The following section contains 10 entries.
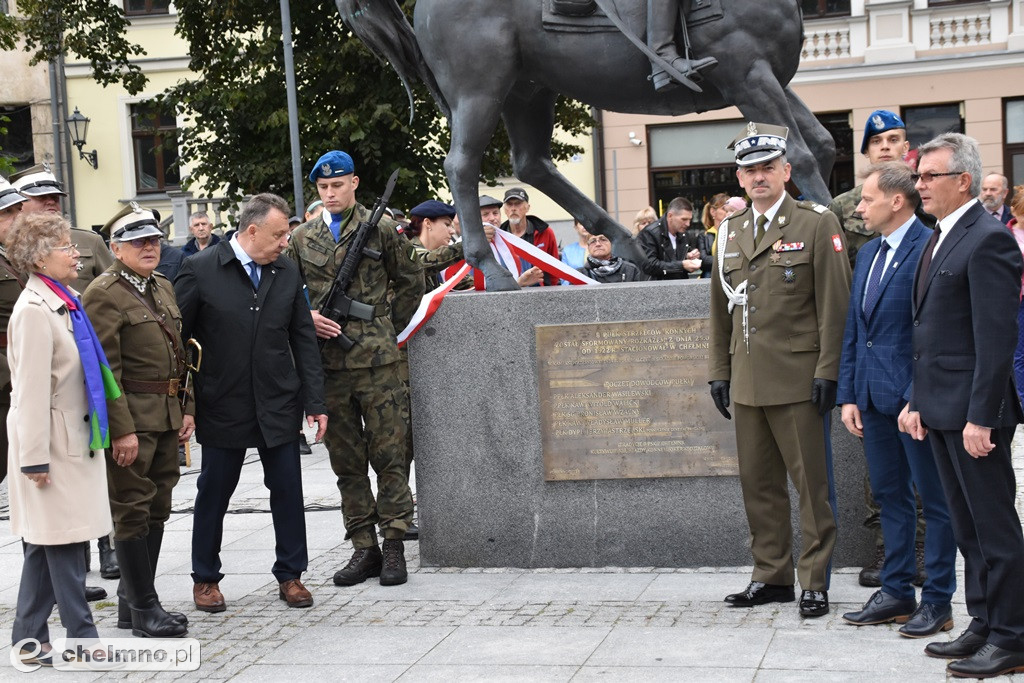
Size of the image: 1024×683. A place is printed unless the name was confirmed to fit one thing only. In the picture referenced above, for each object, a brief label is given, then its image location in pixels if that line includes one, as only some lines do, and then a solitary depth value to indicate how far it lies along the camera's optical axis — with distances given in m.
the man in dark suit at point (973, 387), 4.79
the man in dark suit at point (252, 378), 6.56
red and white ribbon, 7.16
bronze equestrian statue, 6.73
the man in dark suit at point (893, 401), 5.49
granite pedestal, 6.91
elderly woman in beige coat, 5.50
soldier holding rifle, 7.09
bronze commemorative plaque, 6.86
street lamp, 27.45
